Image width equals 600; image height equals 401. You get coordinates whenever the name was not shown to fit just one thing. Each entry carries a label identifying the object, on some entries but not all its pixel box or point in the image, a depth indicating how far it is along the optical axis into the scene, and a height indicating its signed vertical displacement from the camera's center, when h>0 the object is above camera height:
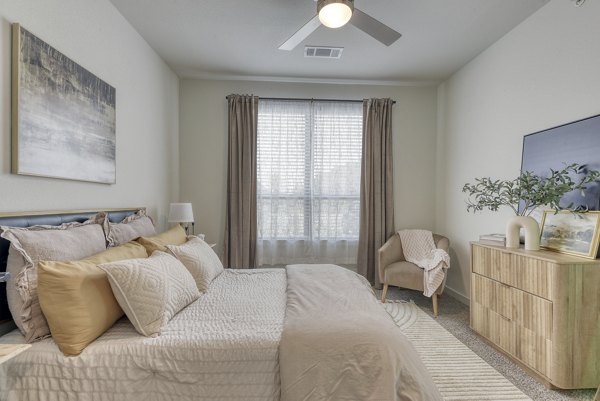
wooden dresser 1.93 -0.77
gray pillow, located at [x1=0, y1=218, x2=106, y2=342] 1.34 -0.31
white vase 2.31 -0.24
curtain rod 4.06 +1.34
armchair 3.42 -0.80
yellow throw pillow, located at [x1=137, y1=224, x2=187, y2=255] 2.09 -0.32
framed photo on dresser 2.02 -0.23
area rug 1.95 -1.23
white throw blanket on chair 3.25 -0.65
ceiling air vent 3.23 +1.60
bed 1.27 -0.72
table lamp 3.29 -0.16
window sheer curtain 4.09 +0.25
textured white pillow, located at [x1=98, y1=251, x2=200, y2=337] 1.42 -0.45
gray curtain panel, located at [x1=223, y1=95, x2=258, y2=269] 3.95 +0.22
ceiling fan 1.95 +1.22
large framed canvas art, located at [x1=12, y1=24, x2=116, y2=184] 1.61 +0.51
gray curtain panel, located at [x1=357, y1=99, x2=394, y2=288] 4.05 +0.18
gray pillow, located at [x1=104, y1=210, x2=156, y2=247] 2.07 -0.23
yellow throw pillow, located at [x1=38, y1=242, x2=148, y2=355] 1.30 -0.45
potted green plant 2.15 +0.06
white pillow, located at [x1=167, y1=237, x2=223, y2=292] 2.11 -0.45
